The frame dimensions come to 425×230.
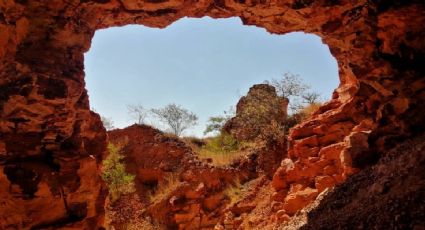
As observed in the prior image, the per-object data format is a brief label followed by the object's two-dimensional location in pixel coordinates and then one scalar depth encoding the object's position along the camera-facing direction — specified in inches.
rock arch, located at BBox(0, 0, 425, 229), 331.3
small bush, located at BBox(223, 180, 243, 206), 741.9
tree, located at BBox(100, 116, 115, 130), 1249.0
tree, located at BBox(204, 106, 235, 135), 1196.5
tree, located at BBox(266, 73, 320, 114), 975.6
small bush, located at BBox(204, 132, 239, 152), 1009.5
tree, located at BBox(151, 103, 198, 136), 1427.4
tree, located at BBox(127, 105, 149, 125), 1364.5
